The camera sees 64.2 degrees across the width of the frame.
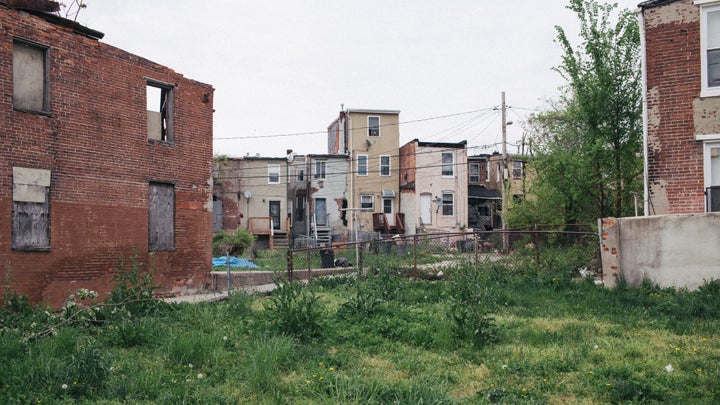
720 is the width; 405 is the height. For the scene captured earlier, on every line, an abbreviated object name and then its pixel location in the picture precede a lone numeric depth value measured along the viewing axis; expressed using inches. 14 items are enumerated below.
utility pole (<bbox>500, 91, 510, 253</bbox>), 1226.4
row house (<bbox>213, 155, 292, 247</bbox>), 1747.0
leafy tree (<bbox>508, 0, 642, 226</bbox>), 676.1
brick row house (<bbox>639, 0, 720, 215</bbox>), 538.3
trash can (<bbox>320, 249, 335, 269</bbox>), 920.9
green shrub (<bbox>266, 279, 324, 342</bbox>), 337.4
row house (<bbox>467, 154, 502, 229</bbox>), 1854.1
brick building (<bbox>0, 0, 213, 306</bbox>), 523.5
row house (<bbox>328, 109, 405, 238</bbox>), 1785.2
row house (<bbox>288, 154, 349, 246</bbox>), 1802.4
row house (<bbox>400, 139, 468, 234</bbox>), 1739.7
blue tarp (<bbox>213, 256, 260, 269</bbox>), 1090.6
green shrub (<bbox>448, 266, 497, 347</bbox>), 323.6
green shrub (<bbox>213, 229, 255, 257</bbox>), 1418.6
